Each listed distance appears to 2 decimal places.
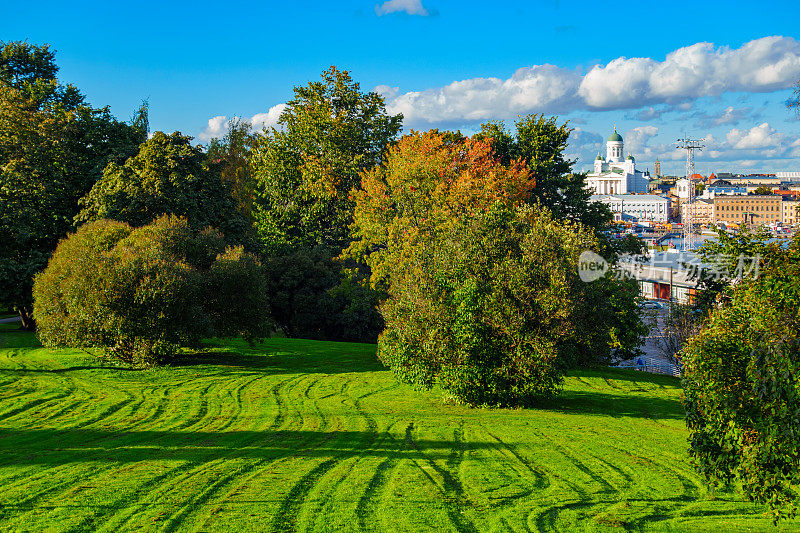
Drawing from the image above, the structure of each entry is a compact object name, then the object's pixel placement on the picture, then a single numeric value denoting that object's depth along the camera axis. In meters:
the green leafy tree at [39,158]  32.06
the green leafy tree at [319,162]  42.28
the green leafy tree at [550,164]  43.91
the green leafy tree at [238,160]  54.75
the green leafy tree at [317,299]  38.50
